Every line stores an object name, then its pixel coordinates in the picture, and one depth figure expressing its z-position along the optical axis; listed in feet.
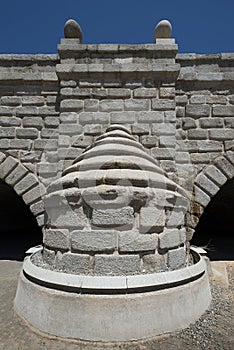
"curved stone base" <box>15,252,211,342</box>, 7.22
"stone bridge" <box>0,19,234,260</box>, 15.79
